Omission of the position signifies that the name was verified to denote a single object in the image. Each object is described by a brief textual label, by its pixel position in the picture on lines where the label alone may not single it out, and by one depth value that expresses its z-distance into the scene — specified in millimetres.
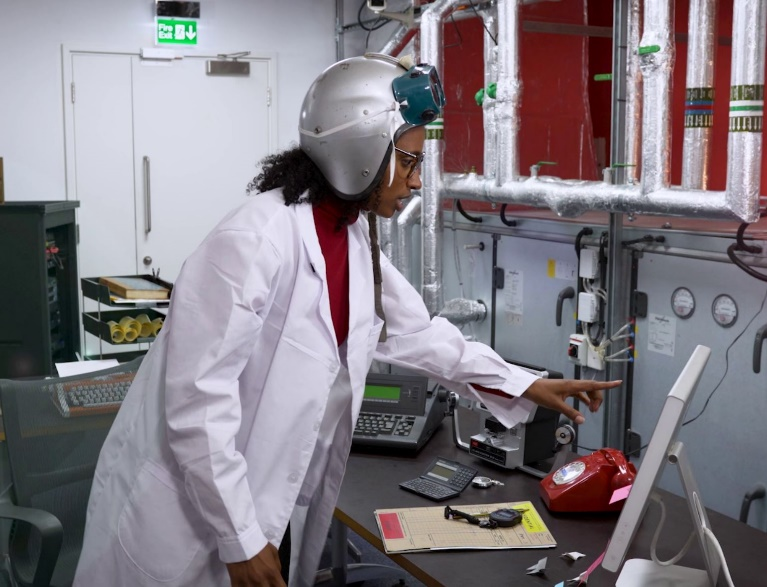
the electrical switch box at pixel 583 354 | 2984
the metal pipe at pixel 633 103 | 2740
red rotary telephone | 1733
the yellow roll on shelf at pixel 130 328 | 3076
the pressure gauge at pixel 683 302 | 2756
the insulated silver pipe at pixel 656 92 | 2535
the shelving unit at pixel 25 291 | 3266
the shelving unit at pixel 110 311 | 3051
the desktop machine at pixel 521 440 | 1969
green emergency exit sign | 4570
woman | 1311
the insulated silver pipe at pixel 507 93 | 3102
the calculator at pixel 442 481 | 1835
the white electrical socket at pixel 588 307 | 3045
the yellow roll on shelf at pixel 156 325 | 3168
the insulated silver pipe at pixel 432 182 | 3439
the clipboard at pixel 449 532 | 1592
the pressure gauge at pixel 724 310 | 2619
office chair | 1897
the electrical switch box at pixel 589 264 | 3066
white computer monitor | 1205
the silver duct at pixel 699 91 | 2523
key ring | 1880
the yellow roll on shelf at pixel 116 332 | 3047
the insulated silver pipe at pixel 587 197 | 2445
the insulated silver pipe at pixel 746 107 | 2270
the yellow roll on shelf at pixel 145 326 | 3127
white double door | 4516
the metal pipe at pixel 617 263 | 2801
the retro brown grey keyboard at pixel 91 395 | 2027
